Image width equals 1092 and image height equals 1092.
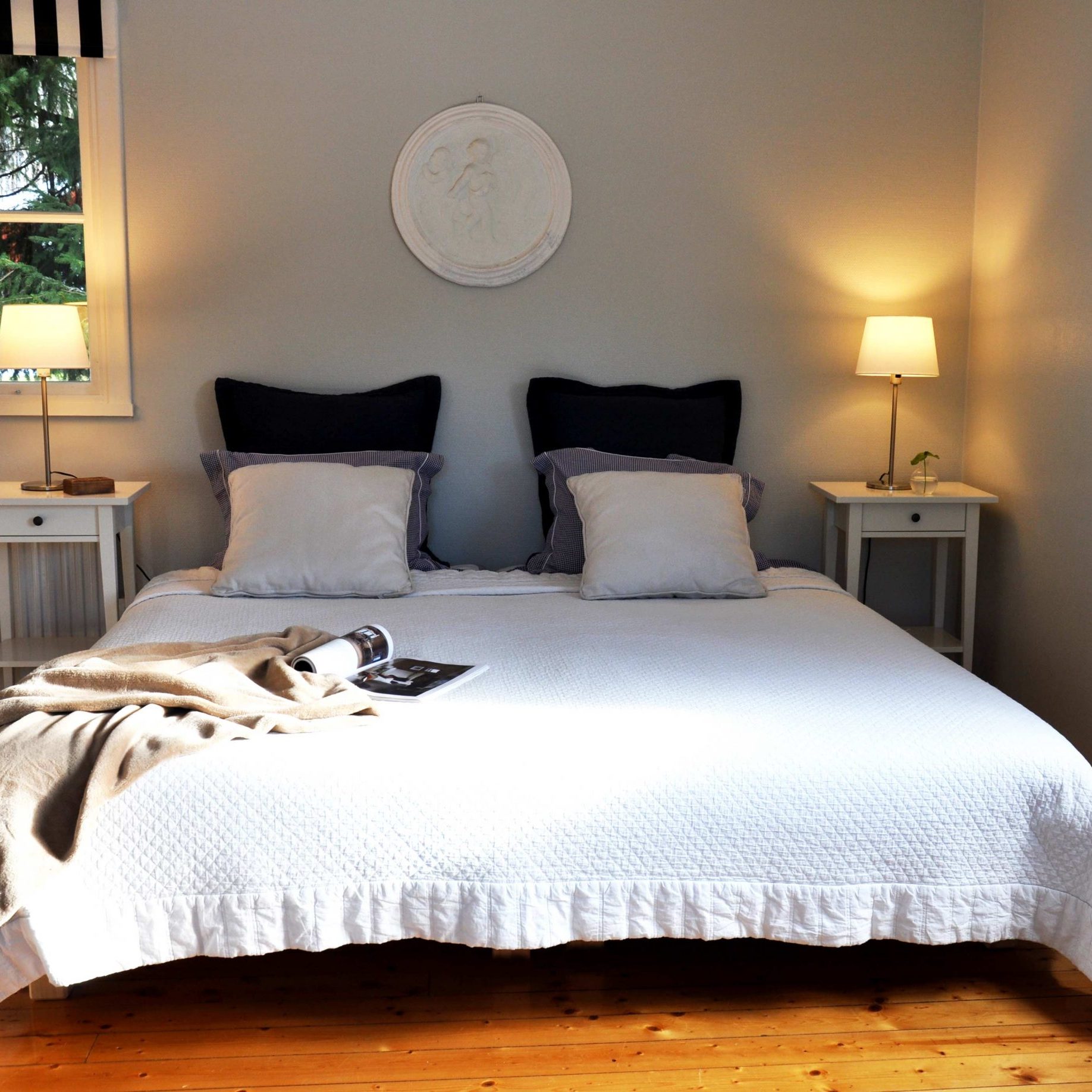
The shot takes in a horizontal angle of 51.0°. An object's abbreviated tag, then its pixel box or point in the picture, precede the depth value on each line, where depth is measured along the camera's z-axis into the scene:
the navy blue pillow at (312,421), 3.63
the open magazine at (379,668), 2.29
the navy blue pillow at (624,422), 3.69
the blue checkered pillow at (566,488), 3.46
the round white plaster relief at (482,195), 3.74
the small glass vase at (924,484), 3.64
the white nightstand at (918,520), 3.59
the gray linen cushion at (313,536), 3.12
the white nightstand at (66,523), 3.34
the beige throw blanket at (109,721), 1.89
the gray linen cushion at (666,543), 3.13
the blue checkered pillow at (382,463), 3.49
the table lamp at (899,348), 3.62
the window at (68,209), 3.64
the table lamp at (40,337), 3.36
